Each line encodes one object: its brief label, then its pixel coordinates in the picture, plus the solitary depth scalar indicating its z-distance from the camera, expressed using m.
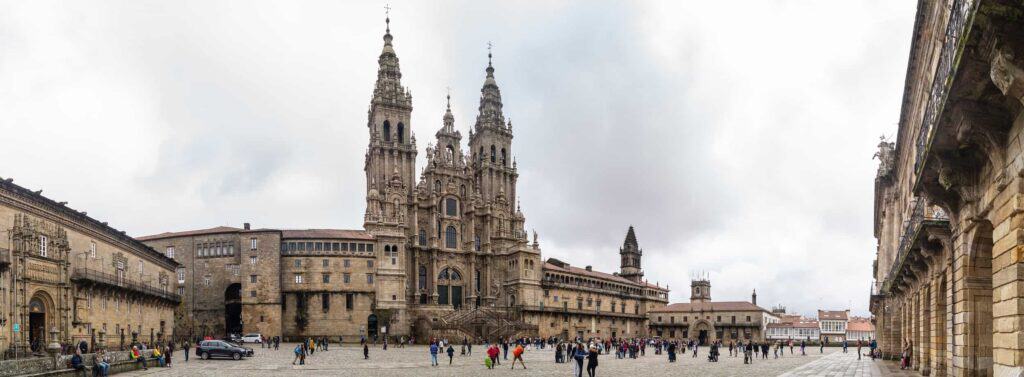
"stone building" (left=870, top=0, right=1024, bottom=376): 8.00
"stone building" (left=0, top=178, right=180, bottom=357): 35.78
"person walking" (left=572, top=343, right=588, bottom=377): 26.54
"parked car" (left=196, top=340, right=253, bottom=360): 43.50
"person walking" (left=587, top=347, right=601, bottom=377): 26.39
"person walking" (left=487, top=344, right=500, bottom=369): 35.69
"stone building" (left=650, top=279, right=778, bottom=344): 111.38
